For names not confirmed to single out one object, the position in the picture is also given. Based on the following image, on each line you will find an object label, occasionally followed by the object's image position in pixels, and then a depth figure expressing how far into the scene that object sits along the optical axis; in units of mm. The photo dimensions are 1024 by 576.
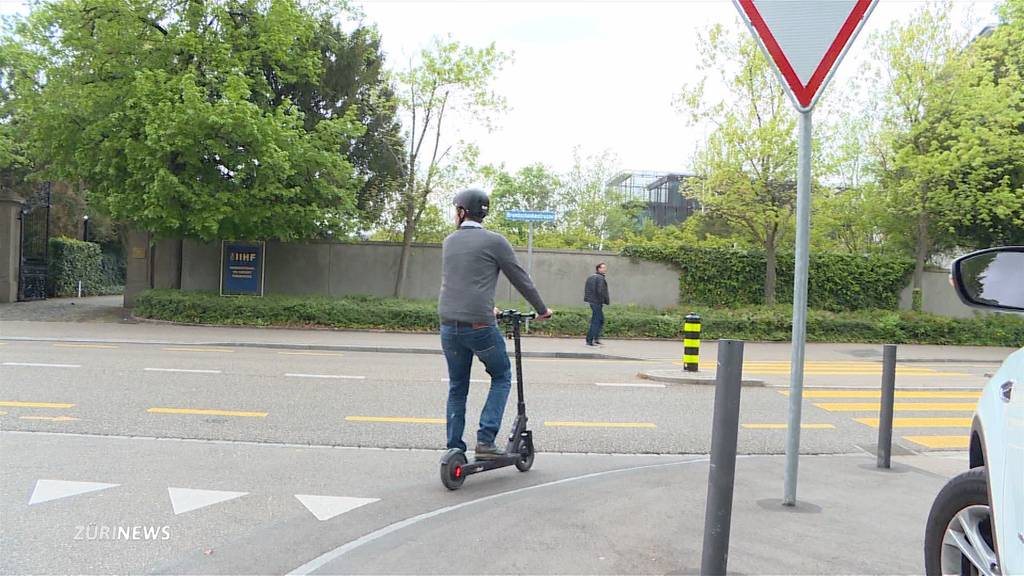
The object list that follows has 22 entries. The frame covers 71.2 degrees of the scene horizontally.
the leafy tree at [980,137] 21531
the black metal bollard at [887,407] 5680
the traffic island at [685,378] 11227
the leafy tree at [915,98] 22406
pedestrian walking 16281
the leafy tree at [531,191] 50500
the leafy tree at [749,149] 22297
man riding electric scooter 4801
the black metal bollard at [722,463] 2832
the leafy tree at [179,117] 18141
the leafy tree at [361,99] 23359
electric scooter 4832
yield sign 3957
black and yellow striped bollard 11992
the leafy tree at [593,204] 43344
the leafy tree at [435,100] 22797
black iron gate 25078
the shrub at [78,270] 27859
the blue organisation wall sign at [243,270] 22141
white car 2225
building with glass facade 81519
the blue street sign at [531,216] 17094
